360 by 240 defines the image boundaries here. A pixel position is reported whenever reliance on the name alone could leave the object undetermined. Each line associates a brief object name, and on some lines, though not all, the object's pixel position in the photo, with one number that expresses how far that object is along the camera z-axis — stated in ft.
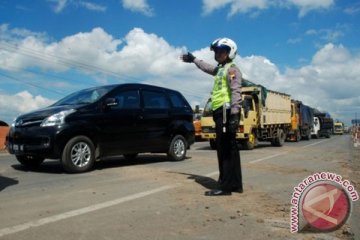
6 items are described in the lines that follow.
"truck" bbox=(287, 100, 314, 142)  97.71
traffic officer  22.20
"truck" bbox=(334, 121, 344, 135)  235.81
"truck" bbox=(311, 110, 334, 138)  140.26
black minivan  30.22
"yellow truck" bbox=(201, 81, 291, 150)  62.08
